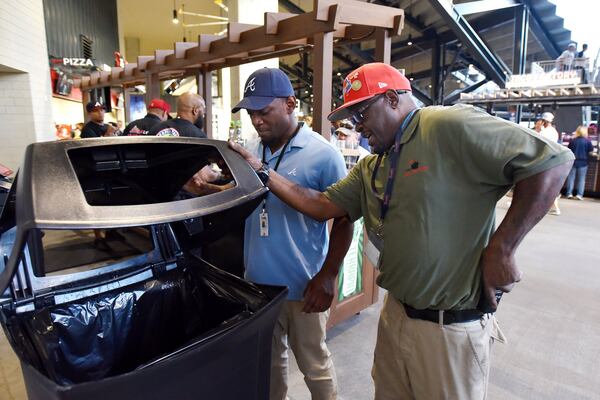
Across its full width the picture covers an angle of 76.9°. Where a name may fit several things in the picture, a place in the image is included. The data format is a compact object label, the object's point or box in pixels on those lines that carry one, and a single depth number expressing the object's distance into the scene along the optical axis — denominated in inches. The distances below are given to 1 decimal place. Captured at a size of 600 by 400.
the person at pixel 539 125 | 283.1
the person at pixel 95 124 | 209.9
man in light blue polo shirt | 59.6
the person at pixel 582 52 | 407.8
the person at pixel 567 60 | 379.9
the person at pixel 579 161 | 317.1
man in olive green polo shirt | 40.1
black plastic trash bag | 43.0
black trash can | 30.5
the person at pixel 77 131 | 313.7
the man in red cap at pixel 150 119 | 155.2
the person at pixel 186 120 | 128.3
